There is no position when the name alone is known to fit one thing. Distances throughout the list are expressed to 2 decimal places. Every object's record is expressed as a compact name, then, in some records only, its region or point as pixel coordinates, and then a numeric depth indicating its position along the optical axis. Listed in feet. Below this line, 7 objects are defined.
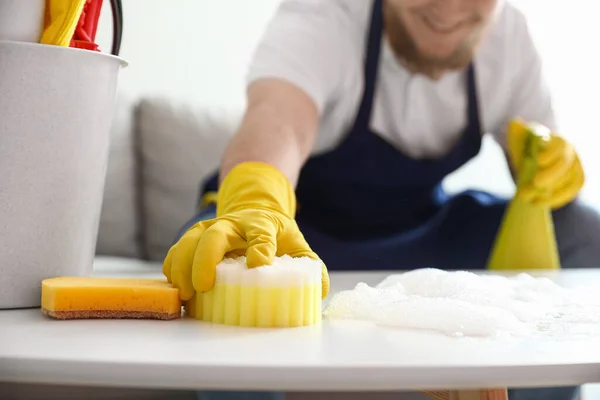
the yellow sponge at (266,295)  1.80
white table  1.36
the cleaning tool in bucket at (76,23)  2.03
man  4.39
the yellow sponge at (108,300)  1.88
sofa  6.39
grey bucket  2.00
